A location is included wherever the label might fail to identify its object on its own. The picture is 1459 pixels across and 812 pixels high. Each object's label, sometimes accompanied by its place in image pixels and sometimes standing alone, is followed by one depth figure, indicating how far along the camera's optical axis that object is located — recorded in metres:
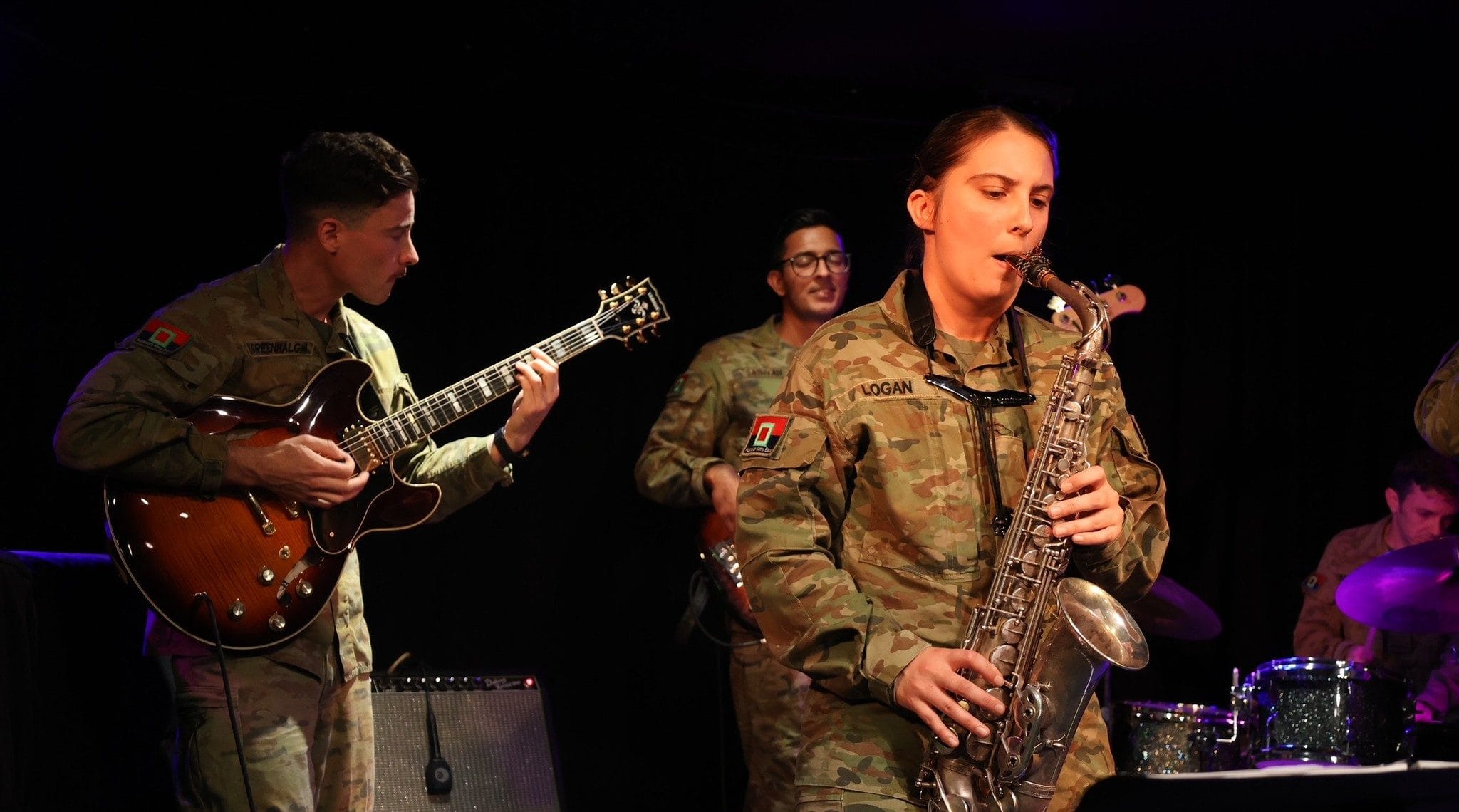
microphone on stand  4.67
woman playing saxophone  2.51
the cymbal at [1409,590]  5.54
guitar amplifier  4.66
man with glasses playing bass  5.50
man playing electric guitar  3.38
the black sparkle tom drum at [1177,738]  6.07
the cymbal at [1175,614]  5.76
